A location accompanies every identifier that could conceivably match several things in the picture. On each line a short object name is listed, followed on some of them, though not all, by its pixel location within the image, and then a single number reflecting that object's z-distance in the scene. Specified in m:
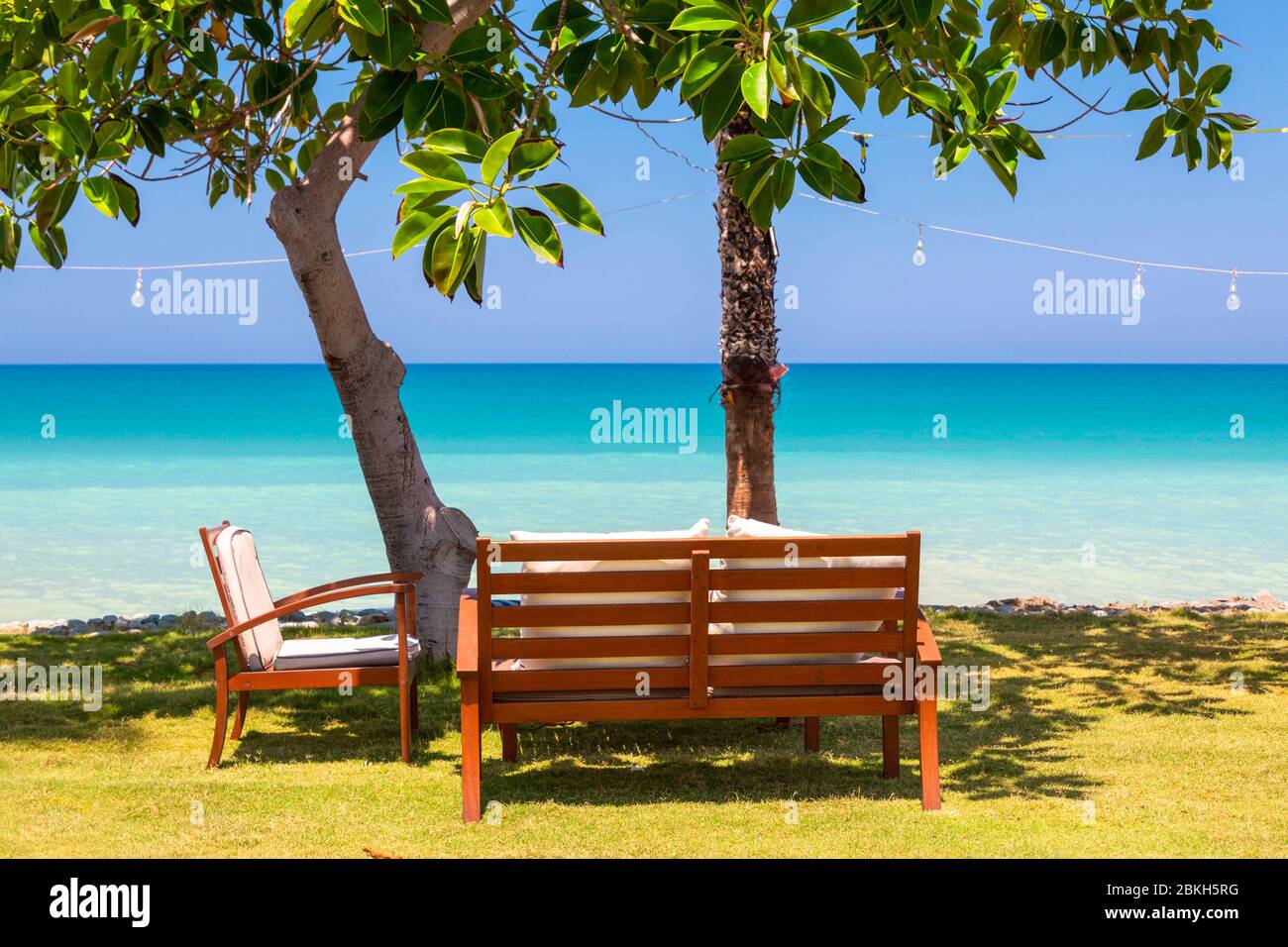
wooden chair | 4.76
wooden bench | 4.07
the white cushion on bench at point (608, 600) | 4.16
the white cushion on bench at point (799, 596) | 4.19
